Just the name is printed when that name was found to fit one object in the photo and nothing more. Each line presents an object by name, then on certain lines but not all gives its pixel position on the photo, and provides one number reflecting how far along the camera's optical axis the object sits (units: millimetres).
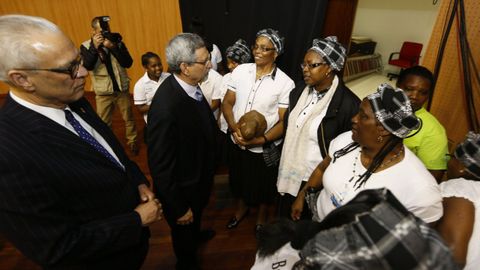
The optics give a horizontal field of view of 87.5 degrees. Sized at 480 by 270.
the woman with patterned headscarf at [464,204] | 926
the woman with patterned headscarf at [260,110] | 2027
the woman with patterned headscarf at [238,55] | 2781
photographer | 2834
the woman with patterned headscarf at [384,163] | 1025
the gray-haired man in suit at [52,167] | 813
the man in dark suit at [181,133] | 1349
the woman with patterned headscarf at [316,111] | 1649
